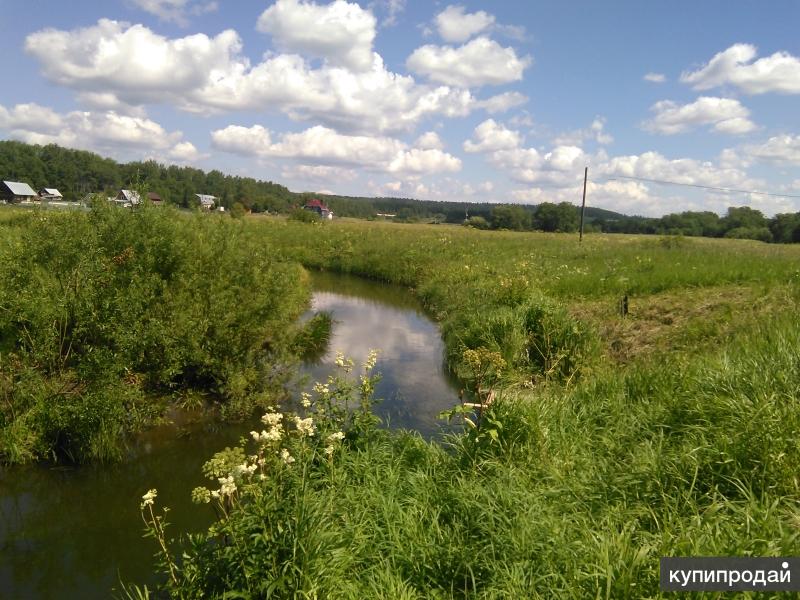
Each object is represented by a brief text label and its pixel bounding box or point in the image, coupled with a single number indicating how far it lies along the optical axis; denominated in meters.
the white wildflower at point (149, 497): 3.82
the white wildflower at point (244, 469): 3.73
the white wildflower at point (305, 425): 4.44
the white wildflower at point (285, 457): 4.05
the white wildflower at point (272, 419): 4.29
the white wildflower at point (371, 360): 6.32
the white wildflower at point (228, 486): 3.62
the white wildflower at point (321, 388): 5.69
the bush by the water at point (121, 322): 7.38
